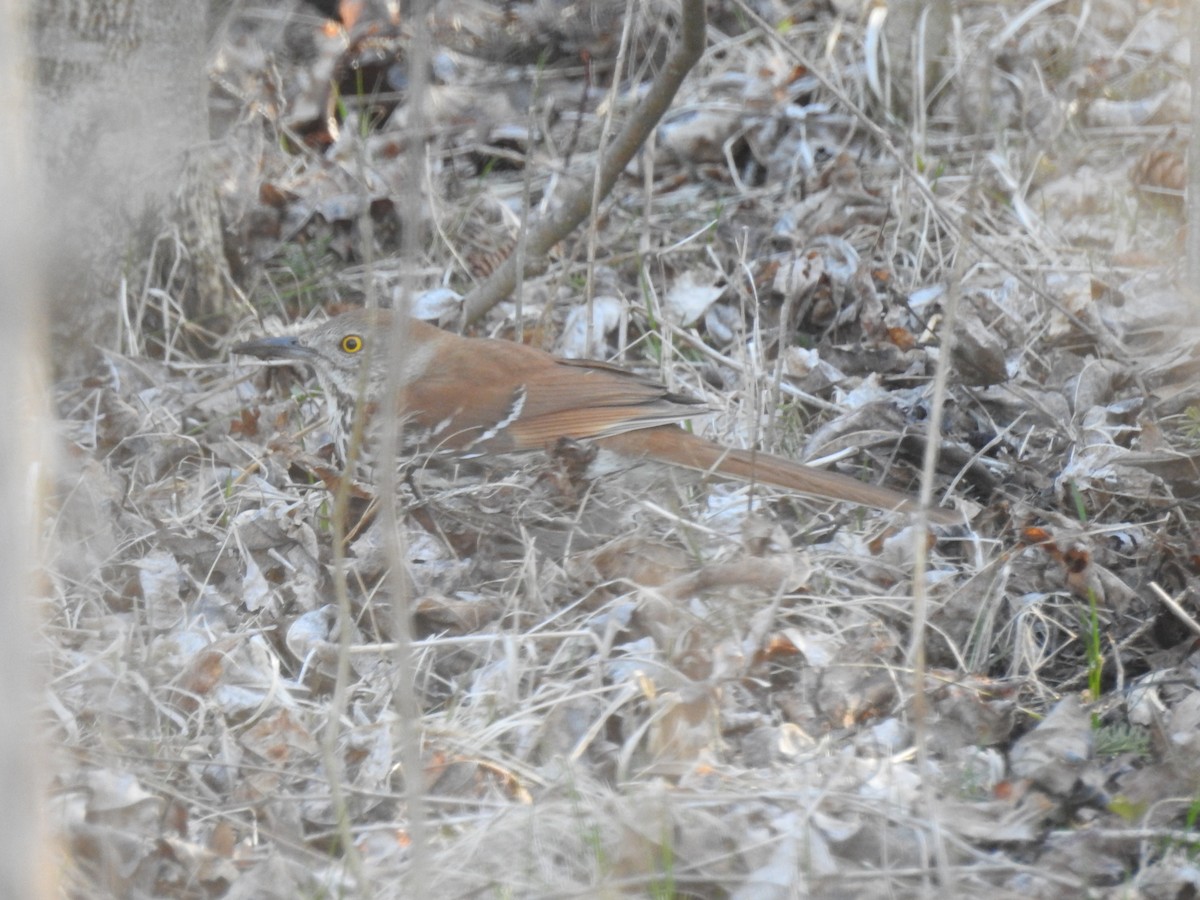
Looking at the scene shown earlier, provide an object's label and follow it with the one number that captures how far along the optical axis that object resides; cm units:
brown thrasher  791
